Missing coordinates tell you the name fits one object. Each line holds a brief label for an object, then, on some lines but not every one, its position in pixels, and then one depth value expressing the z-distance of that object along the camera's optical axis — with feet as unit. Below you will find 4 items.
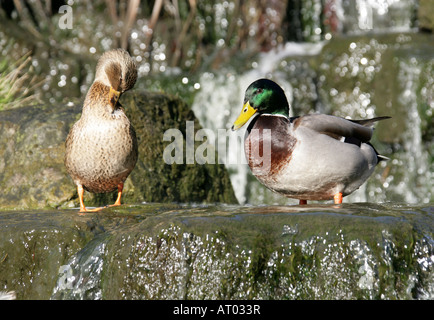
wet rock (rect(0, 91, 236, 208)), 16.33
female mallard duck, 13.03
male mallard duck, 13.12
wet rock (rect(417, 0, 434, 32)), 30.17
